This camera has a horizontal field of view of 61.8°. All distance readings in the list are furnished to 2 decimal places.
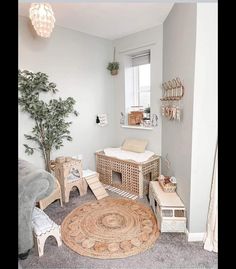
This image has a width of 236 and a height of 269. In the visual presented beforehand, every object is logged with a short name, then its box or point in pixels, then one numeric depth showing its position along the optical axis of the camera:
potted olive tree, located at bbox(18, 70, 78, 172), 2.50
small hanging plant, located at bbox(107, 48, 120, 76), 3.45
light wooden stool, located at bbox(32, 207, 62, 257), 1.72
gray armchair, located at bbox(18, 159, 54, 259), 1.59
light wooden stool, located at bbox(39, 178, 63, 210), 2.43
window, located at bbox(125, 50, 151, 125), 3.37
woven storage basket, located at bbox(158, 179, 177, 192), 2.29
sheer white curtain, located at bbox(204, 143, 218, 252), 1.66
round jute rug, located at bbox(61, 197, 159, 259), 1.81
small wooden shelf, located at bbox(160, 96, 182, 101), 2.19
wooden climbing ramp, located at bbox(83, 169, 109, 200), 2.85
